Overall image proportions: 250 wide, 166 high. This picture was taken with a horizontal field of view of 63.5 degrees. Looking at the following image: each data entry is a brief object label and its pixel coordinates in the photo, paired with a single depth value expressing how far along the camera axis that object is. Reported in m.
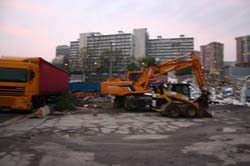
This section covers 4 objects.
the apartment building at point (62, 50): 110.92
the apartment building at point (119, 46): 60.19
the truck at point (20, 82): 11.62
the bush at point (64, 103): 14.86
